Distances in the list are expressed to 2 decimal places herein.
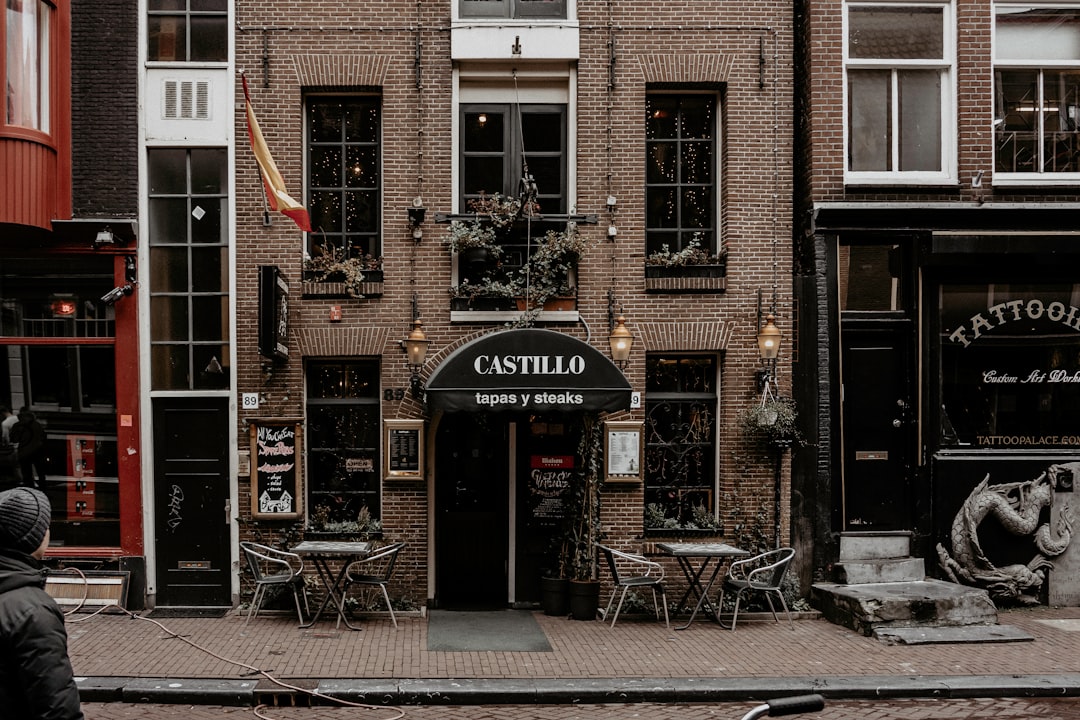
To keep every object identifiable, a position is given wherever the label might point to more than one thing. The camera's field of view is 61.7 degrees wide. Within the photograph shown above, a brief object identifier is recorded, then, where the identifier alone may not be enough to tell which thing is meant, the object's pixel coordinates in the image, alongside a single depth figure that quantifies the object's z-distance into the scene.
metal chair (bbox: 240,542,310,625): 10.64
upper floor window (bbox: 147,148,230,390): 11.65
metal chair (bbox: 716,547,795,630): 10.73
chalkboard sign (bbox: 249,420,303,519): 11.46
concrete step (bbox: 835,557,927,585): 11.65
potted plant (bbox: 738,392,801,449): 11.45
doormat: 9.91
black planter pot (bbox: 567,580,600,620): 11.20
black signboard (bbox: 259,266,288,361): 10.41
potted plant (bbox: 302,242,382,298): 11.59
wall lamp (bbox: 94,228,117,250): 11.17
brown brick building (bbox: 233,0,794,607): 11.62
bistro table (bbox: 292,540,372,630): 10.50
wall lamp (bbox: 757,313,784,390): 11.41
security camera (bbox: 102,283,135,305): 11.26
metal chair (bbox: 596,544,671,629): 10.84
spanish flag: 10.34
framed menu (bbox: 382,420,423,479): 11.53
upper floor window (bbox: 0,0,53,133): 10.72
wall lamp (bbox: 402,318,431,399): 11.05
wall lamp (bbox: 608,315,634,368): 10.99
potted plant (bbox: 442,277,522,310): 11.52
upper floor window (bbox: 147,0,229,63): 11.68
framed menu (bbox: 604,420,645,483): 11.63
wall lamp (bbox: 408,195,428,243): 11.52
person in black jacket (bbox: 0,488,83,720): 3.63
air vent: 11.65
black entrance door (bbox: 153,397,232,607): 11.55
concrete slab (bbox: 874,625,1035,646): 10.17
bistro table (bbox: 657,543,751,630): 10.69
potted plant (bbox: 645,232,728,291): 11.82
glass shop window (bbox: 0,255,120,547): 11.59
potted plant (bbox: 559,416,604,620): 11.23
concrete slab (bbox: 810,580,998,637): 10.59
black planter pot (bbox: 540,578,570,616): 11.50
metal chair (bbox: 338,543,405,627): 10.73
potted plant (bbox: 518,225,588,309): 11.51
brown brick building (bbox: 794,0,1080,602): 11.94
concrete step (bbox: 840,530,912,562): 11.92
